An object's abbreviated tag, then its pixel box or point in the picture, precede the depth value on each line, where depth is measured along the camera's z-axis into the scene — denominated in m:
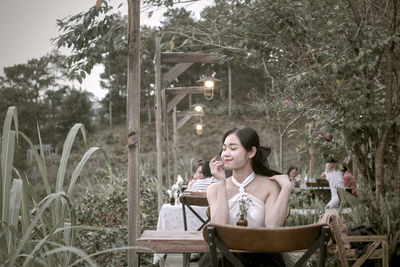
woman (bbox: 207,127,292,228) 2.47
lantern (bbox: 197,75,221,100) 8.34
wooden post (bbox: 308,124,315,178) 9.06
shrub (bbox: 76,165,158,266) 4.55
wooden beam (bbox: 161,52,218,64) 6.57
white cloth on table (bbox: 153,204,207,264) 4.94
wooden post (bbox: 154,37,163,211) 6.27
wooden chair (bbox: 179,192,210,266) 4.17
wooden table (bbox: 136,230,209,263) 2.40
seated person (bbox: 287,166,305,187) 8.39
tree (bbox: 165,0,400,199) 3.99
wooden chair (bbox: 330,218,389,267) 3.16
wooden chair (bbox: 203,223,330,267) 1.77
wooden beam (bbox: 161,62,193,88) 6.89
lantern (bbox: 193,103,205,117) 11.55
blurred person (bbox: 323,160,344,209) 7.09
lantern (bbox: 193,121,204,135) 13.50
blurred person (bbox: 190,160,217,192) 5.39
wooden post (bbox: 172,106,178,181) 10.12
